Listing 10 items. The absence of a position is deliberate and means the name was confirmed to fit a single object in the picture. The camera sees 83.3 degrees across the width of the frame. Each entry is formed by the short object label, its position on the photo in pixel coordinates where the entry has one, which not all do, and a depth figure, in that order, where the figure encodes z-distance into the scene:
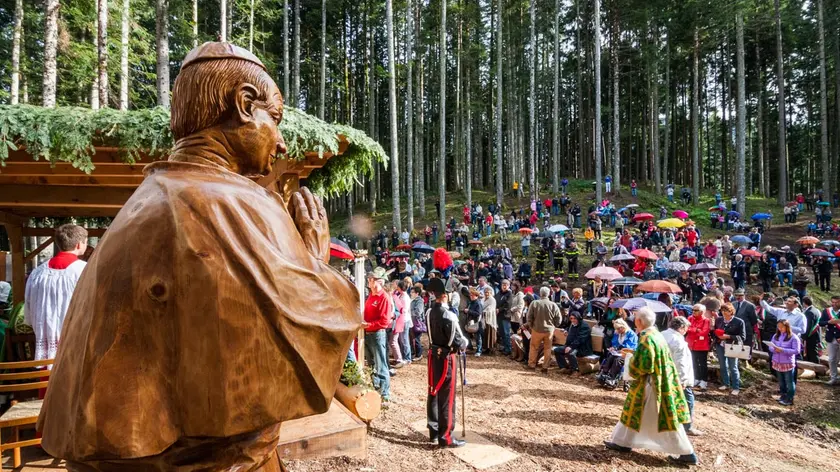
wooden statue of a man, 1.35
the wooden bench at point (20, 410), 3.11
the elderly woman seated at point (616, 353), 9.02
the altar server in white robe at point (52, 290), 3.74
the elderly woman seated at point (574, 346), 10.41
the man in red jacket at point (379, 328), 7.84
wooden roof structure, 5.14
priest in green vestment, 5.78
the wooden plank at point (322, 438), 4.95
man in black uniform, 6.02
